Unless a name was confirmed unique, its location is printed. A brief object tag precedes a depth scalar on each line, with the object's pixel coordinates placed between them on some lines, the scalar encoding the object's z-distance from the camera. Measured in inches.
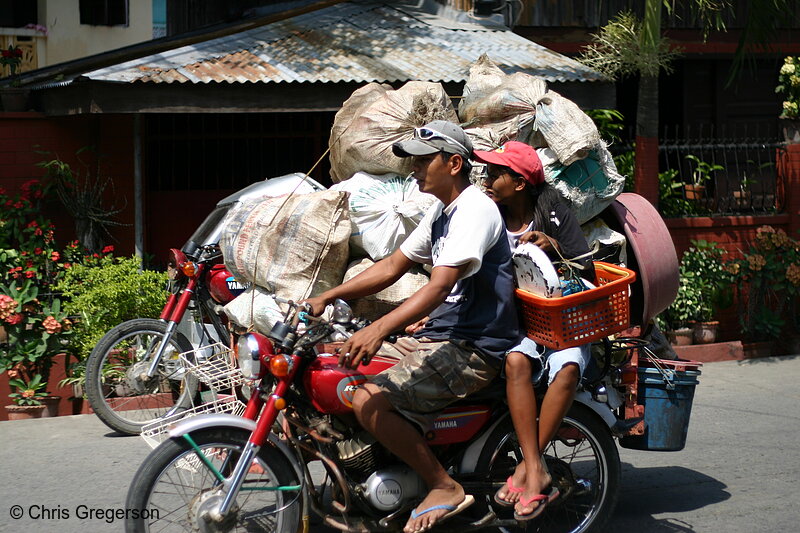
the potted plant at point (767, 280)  377.1
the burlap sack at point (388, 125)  234.2
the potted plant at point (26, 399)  287.1
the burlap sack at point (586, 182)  221.6
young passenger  172.4
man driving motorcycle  164.4
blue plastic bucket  202.2
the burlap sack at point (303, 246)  216.1
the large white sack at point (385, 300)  218.8
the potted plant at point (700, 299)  370.0
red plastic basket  169.8
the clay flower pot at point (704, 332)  371.9
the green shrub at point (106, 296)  291.4
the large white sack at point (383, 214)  222.8
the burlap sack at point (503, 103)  235.6
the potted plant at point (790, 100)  399.2
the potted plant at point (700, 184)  411.2
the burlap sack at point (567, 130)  220.5
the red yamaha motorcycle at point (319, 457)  158.7
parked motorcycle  266.4
